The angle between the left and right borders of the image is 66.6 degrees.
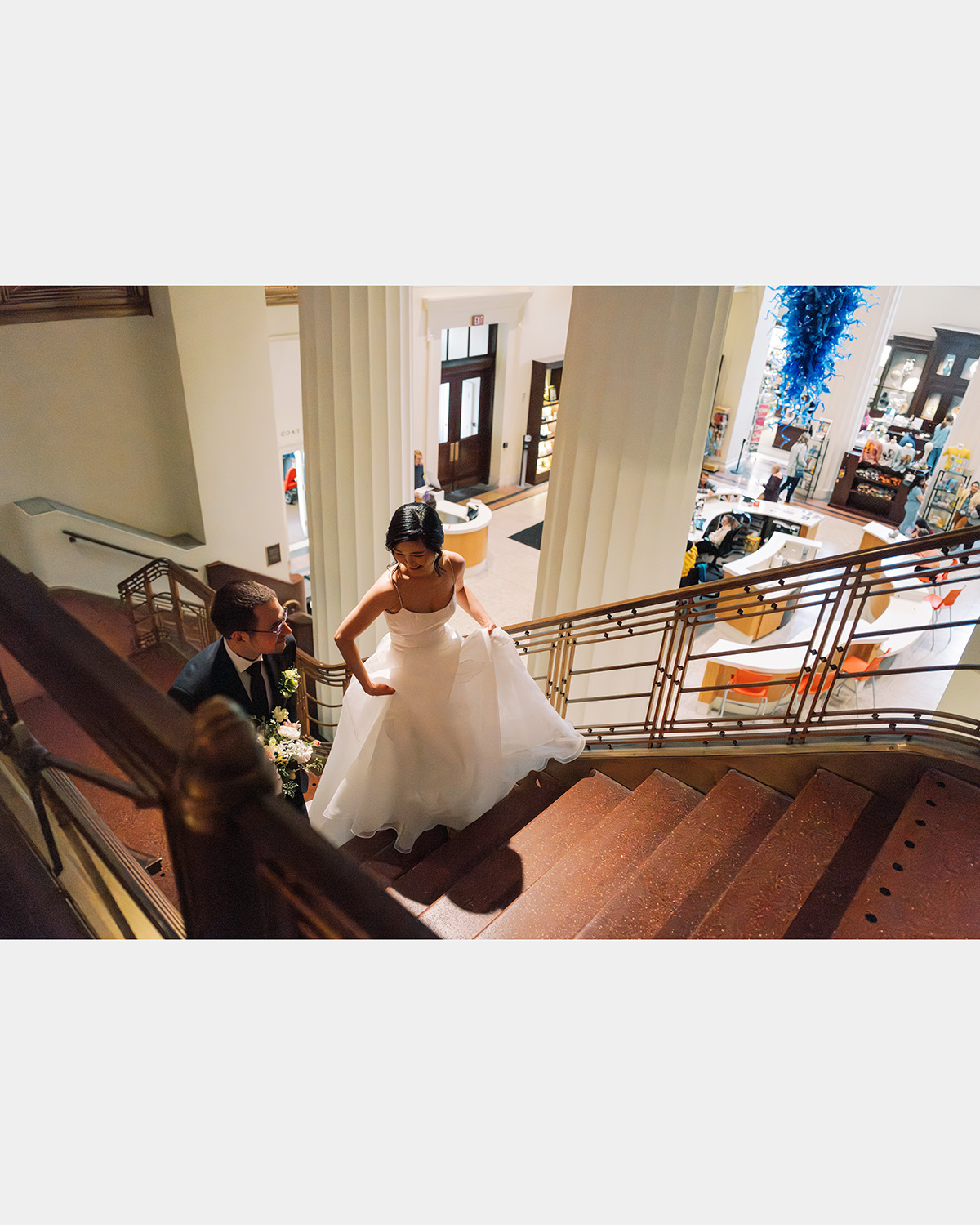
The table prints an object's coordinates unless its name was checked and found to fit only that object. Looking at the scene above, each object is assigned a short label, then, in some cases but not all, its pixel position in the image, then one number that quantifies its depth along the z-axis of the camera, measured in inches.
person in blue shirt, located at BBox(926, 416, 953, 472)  562.5
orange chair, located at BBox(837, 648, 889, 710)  338.0
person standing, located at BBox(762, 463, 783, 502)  605.3
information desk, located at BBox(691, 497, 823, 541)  509.7
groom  105.7
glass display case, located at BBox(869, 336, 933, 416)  647.8
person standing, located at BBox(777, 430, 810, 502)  634.8
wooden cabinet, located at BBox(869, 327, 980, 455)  613.6
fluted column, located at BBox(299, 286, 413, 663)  203.6
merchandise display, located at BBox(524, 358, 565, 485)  620.7
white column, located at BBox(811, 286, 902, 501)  570.9
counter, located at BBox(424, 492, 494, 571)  463.8
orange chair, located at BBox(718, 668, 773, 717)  321.4
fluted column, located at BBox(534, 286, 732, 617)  150.6
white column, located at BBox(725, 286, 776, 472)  660.1
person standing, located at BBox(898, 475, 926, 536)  548.1
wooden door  588.1
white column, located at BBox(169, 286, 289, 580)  330.0
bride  125.9
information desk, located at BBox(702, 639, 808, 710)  299.3
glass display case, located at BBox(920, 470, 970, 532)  544.1
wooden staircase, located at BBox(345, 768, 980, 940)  105.3
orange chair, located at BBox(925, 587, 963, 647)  365.1
